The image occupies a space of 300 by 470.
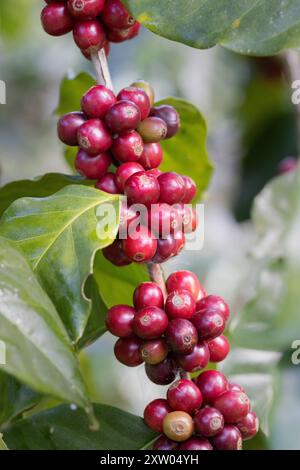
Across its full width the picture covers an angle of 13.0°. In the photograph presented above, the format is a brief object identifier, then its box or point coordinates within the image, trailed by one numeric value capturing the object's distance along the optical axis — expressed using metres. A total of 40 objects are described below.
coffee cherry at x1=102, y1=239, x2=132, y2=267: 0.53
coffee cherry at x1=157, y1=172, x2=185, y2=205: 0.52
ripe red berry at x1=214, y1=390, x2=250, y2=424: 0.51
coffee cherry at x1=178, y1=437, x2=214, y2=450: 0.51
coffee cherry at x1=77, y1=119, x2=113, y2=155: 0.52
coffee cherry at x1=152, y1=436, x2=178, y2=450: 0.51
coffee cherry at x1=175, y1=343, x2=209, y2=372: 0.51
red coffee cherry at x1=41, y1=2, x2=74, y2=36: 0.54
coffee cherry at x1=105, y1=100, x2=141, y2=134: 0.52
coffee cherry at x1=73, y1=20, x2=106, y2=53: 0.53
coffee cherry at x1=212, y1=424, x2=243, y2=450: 0.51
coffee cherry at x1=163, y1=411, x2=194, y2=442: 0.50
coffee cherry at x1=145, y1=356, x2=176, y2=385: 0.52
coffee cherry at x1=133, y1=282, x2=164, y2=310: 0.51
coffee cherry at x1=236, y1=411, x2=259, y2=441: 0.52
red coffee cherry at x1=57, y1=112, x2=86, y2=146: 0.53
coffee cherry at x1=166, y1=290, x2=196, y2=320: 0.51
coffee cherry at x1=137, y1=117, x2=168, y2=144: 0.53
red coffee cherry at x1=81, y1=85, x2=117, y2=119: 0.53
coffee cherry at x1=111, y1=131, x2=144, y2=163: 0.53
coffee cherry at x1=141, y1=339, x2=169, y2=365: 0.51
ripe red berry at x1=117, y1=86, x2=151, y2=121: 0.53
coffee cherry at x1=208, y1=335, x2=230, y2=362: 0.53
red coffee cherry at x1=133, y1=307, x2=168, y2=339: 0.50
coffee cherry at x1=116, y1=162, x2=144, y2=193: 0.52
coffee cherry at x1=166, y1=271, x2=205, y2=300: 0.53
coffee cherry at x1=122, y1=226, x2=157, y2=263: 0.51
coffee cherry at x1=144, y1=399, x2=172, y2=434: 0.52
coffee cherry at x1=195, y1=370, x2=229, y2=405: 0.52
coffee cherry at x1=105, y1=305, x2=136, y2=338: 0.51
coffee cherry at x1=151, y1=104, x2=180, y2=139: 0.55
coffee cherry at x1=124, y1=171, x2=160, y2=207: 0.51
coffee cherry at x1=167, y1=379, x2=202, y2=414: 0.51
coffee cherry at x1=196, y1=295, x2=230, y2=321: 0.52
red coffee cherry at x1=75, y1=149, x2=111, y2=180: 0.53
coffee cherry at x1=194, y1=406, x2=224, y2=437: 0.50
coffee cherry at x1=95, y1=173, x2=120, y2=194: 0.53
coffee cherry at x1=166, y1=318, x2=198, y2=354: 0.50
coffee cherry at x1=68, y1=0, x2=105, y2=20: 0.53
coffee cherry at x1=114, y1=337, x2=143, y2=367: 0.51
